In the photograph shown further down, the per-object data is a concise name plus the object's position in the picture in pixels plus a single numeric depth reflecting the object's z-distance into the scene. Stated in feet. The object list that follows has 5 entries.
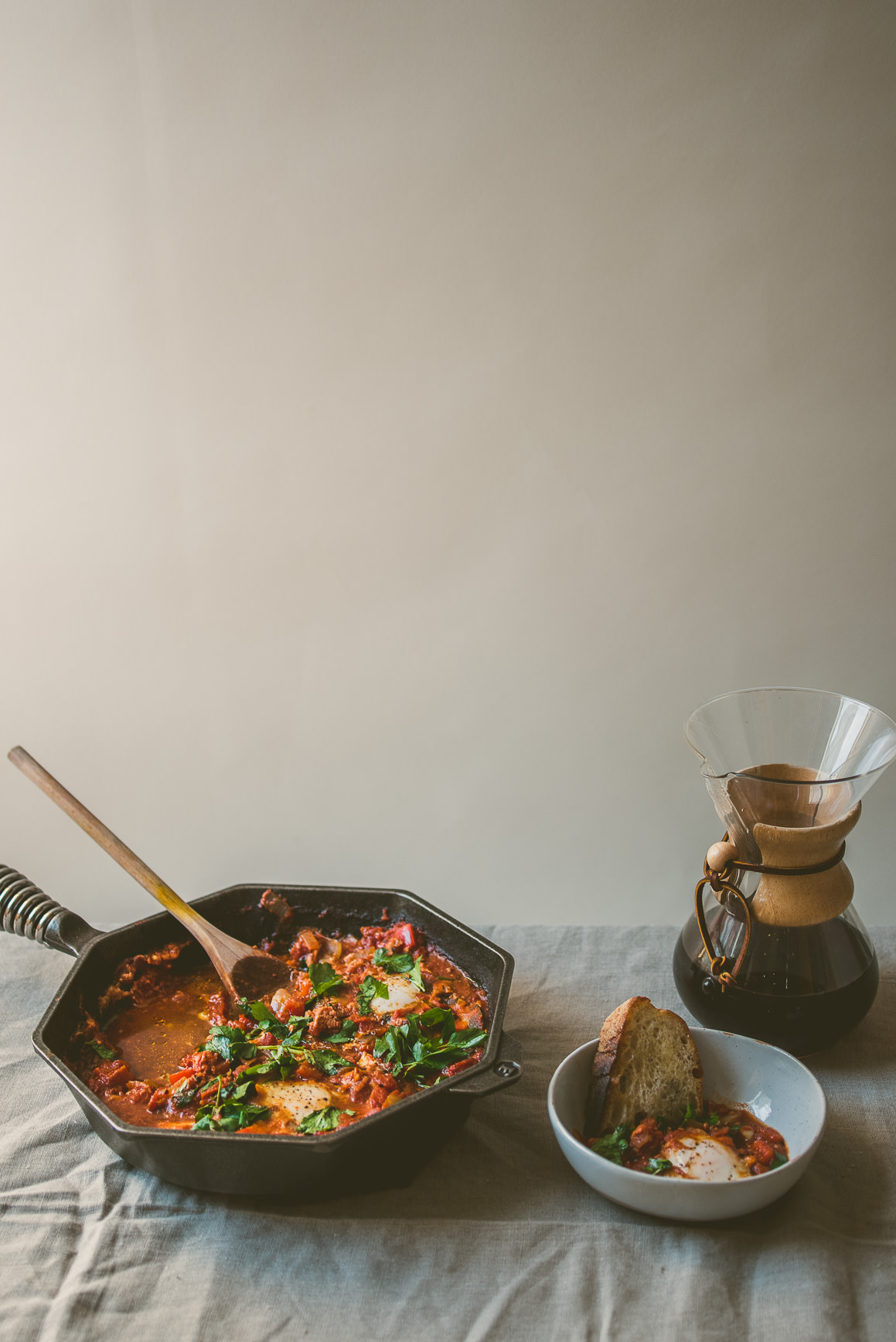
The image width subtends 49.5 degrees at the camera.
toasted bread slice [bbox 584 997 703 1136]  3.70
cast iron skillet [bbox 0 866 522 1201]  3.35
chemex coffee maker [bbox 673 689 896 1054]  4.06
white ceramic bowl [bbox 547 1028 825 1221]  3.26
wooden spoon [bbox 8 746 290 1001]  4.61
